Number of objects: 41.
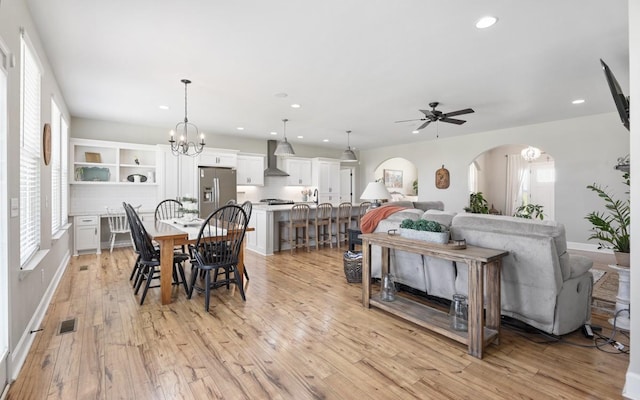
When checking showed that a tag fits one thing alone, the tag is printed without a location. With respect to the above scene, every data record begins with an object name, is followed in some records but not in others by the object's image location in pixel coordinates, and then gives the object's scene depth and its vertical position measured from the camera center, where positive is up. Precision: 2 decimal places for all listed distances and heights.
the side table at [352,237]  4.75 -0.60
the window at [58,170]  3.96 +0.42
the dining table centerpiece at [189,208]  4.15 -0.12
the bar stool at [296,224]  5.82 -0.49
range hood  8.39 +1.03
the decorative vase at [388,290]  2.94 -0.88
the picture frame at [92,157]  5.95 +0.83
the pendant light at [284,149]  5.88 +0.96
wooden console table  2.10 -0.74
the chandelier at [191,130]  6.59 +1.53
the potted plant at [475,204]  7.63 -0.14
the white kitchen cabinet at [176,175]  6.43 +0.52
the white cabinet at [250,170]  7.81 +0.76
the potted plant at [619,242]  2.70 -0.40
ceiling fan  4.65 +1.27
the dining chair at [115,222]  5.66 -0.44
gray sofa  2.27 -0.58
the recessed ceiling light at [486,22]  2.53 +1.48
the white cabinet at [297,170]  8.91 +0.85
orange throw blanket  3.50 -0.21
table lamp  4.78 +0.11
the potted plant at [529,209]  6.90 -0.26
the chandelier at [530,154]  7.55 +1.09
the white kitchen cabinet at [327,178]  9.34 +0.64
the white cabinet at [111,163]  5.81 +0.75
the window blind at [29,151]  2.41 +0.41
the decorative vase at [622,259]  2.65 -0.53
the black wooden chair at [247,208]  3.42 -0.10
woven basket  3.74 -0.87
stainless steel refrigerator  6.87 +0.27
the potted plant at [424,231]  2.45 -0.27
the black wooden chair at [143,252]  3.19 -0.57
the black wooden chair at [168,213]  5.61 -0.27
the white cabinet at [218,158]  6.93 +0.96
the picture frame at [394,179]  11.90 +0.76
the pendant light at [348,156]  7.18 +1.00
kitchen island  5.54 -0.53
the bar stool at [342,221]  6.37 -0.49
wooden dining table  3.06 -0.54
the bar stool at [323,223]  6.12 -0.49
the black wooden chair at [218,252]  3.05 -0.55
